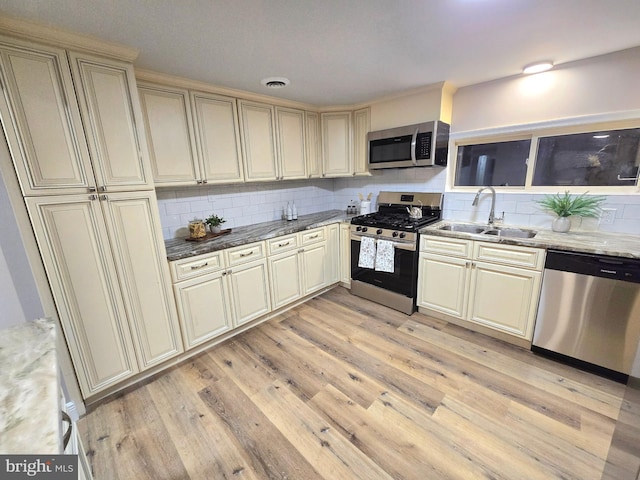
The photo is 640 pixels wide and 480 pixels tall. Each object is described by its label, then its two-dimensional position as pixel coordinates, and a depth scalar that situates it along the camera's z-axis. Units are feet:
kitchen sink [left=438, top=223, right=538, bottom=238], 8.16
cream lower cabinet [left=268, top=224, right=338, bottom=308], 9.24
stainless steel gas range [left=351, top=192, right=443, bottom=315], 9.04
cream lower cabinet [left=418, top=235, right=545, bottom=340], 7.16
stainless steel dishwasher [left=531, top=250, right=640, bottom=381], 5.90
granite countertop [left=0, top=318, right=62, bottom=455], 1.96
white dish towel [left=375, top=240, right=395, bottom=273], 9.30
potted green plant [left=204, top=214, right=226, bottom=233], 8.91
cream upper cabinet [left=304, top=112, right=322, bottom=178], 10.91
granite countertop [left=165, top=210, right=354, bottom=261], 7.26
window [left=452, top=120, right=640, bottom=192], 7.17
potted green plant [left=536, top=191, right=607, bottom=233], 7.26
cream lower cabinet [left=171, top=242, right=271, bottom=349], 7.20
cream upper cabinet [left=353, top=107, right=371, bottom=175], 10.64
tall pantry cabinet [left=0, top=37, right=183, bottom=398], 4.86
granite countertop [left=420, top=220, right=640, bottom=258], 5.99
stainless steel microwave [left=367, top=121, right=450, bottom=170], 8.93
